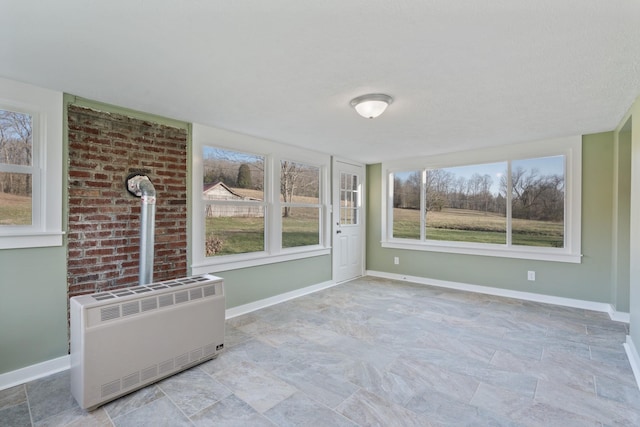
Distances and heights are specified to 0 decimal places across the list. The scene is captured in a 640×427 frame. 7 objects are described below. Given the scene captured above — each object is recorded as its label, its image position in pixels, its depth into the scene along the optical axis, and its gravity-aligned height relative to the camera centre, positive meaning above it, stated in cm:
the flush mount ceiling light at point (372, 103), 254 +91
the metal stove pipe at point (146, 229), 263 -16
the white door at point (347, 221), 533 -17
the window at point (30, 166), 230 +34
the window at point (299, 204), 455 +12
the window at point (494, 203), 409 +15
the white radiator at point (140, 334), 198 -90
